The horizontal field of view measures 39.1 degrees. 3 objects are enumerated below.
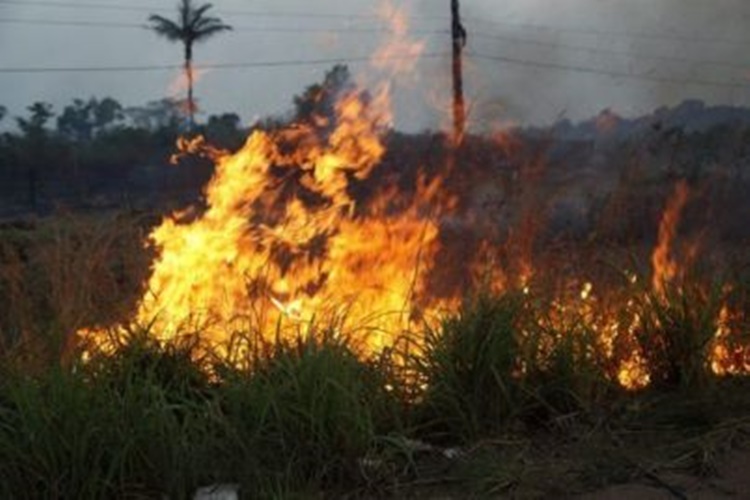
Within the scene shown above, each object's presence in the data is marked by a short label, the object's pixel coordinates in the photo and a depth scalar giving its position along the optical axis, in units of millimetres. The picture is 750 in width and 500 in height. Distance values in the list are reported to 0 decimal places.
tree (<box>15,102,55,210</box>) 40594
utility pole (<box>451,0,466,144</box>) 24680
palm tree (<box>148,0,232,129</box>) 43125
